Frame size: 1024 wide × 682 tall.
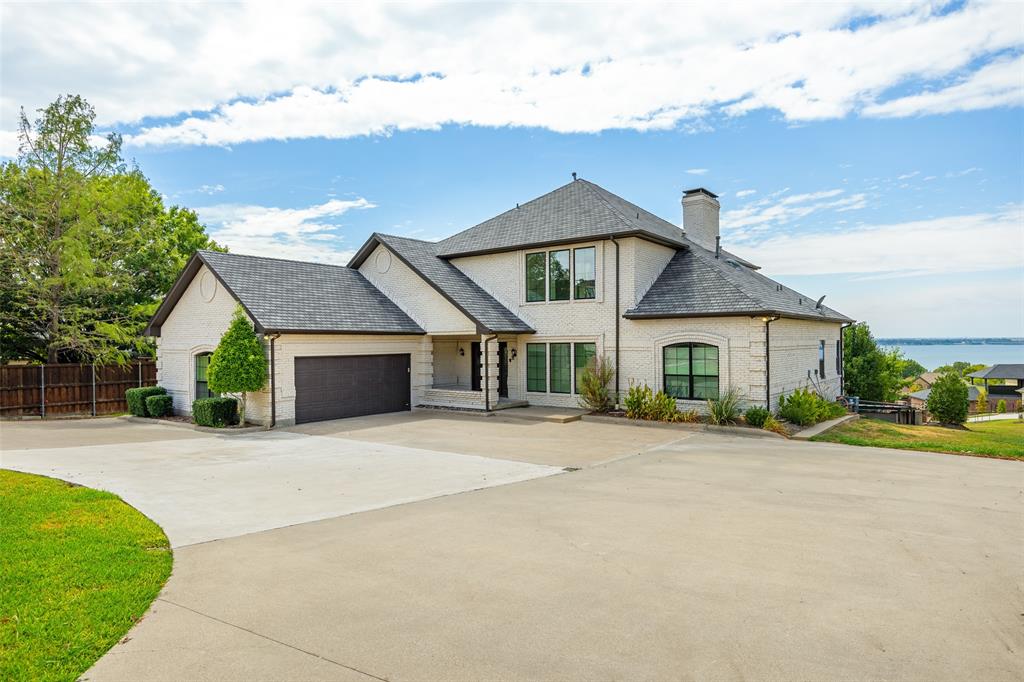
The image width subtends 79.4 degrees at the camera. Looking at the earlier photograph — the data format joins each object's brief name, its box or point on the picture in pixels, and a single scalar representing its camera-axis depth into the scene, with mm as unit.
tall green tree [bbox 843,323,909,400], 32312
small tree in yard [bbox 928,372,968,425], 21859
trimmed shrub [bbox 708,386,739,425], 16219
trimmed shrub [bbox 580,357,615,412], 18781
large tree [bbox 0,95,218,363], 22031
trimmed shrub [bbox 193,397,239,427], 16812
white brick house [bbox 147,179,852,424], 17531
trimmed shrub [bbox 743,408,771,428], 15898
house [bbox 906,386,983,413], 68788
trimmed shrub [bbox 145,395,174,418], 19125
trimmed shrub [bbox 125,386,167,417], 19594
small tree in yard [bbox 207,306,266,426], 16141
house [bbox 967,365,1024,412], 69750
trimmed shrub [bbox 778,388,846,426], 16719
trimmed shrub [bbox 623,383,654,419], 17562
